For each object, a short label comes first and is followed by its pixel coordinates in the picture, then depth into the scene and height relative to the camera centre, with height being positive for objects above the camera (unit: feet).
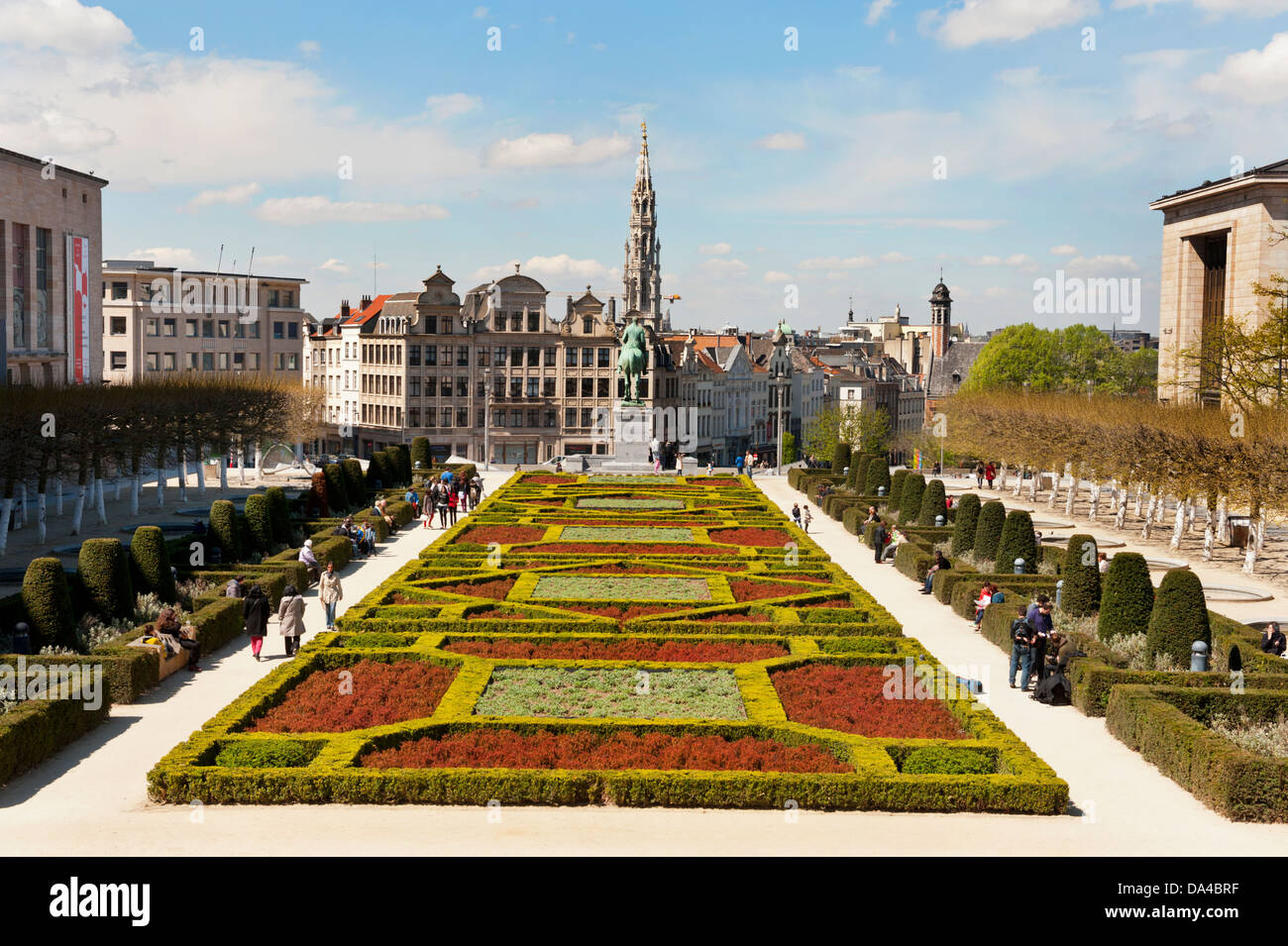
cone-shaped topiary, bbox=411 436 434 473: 255.70 -11.72
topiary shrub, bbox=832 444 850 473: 261.73 -11.15
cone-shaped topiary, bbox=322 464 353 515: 179.01 -12.79
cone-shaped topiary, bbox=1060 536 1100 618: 107.14 -14.28
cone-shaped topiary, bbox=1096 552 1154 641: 96.48 -13.80
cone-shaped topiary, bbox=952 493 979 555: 146.51 -13.63
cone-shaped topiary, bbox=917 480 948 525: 174.81 -13.38
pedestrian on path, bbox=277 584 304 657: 98.58 -16.33
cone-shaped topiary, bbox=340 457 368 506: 190.08 -12.48
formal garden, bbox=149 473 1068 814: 65.51 -18.43
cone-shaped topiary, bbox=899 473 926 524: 181.16 -12.84
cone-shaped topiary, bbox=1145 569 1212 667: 89.40 -14.09
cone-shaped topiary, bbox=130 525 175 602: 108.58 -13.65
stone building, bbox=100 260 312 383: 423.64 +23.13
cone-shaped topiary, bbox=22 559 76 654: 91.45 -14.57
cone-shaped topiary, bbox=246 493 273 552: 138.00 -13.29
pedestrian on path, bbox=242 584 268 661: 98.89 -16.66
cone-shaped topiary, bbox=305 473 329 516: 174.29 -13.46
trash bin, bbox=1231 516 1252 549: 171.83 -16.41
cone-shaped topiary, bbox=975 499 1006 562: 141.18 -13.52
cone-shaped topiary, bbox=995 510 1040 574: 132.98 -13.80
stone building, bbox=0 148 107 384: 224.33 +20.96
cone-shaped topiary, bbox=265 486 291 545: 145.69 -13.04
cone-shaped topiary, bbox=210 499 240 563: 129.90 -13.11
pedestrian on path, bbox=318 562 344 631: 107.34 -15.75
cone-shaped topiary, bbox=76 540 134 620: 101.30 -13.98
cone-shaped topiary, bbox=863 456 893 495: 216.54 -11.98
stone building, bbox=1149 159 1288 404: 268.00 +31.01
